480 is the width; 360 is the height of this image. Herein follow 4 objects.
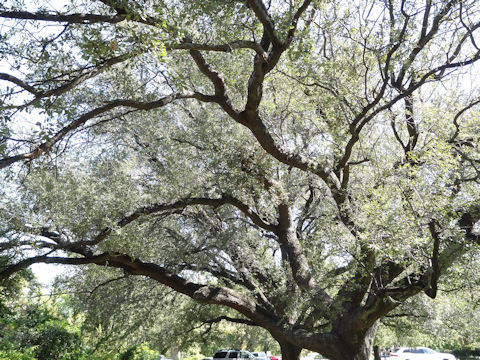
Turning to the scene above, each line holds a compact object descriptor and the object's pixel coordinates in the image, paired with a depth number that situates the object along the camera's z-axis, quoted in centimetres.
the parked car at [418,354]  2330
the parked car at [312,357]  3133
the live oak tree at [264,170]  609
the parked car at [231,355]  1970
